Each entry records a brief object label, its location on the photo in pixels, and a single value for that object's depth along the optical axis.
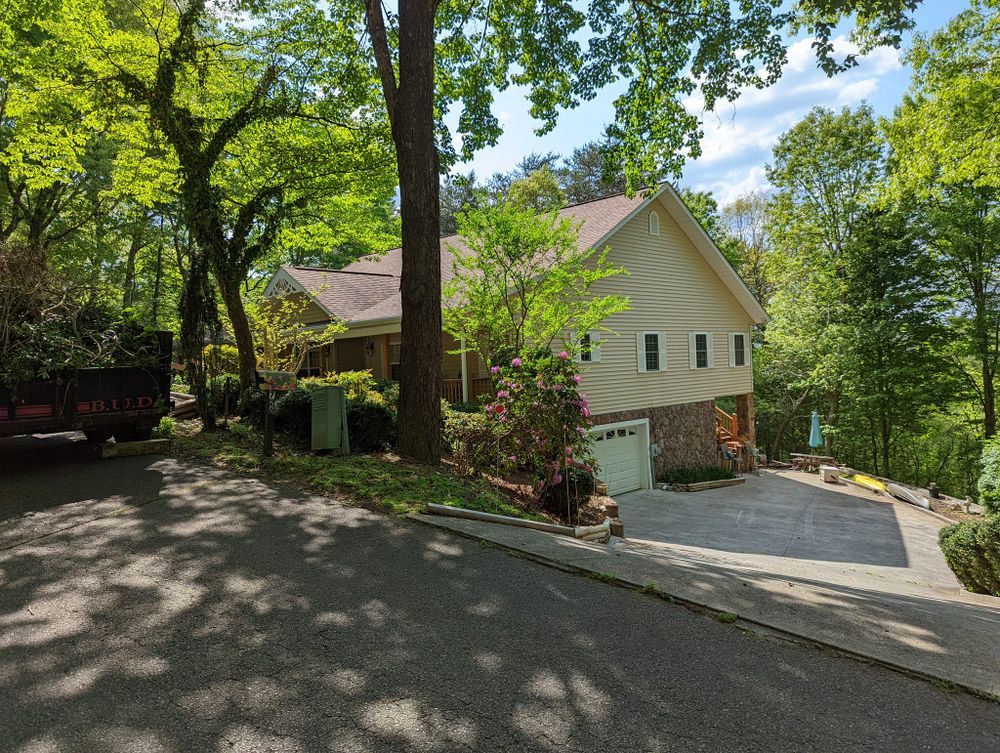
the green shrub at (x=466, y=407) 12.60
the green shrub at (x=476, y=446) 8.15
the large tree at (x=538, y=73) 7.61
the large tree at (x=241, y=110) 9.86
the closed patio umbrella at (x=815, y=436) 21.22
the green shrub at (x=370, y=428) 8.48
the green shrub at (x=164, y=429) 8.95
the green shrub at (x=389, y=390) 11.41
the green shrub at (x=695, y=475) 16.58
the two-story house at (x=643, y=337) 15.09
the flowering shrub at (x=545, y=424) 7.81
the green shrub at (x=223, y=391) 11.54
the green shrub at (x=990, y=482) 11.47
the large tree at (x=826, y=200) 22.44
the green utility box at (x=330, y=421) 7.93
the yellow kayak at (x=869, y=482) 17.33
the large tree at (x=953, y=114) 9.93
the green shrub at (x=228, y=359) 14.92
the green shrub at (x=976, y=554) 5.87
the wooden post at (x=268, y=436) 7.57
